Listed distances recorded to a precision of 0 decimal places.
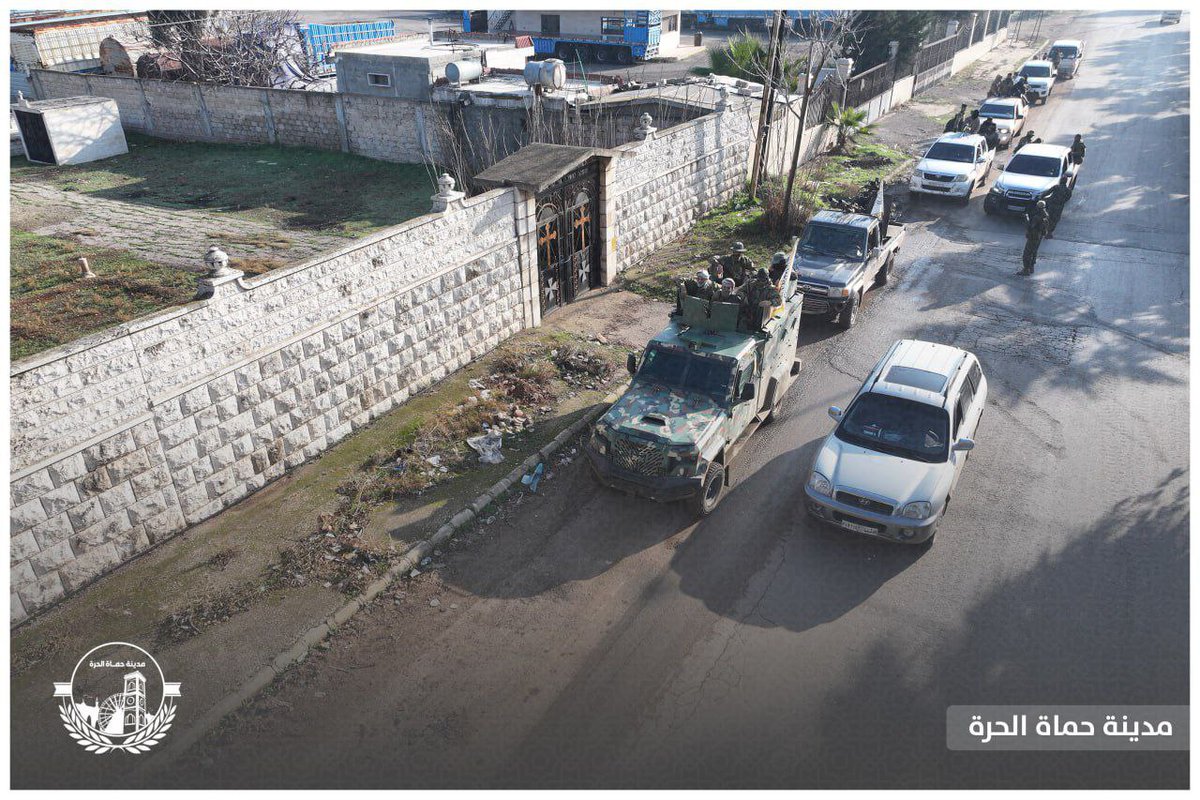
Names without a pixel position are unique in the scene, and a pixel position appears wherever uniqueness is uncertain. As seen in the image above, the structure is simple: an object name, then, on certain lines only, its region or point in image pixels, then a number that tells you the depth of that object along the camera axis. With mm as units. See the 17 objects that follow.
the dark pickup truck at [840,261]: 14906
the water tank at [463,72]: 24688
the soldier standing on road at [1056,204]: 19719
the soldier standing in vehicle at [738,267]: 12094
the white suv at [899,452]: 8961
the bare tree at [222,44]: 31000
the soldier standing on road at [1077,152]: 22578
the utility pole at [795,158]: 19300
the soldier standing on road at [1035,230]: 17141
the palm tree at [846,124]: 27062
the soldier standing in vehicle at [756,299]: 10711
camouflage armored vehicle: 9500
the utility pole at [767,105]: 20609
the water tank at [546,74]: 22125
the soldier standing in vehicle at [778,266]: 12219
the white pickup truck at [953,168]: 22250
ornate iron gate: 15172
